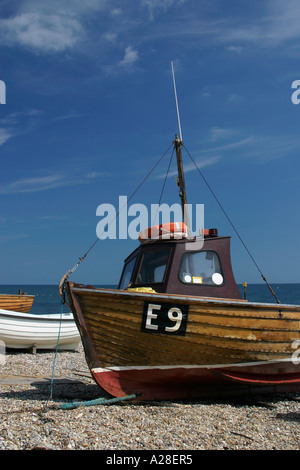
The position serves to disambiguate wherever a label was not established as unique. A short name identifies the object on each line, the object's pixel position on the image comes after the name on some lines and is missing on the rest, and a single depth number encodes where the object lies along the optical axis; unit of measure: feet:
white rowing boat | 39.17
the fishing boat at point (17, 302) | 71.97
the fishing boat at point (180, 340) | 21.25
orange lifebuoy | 25.36
